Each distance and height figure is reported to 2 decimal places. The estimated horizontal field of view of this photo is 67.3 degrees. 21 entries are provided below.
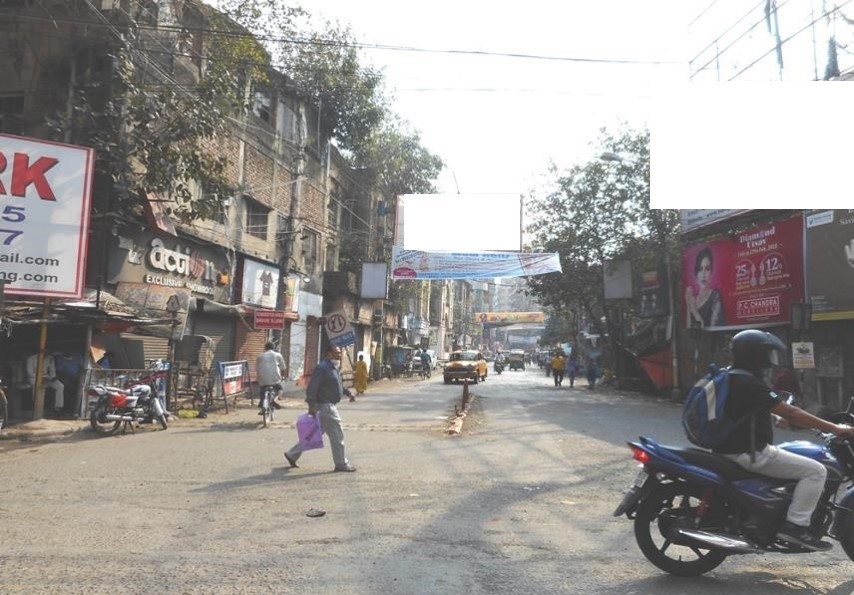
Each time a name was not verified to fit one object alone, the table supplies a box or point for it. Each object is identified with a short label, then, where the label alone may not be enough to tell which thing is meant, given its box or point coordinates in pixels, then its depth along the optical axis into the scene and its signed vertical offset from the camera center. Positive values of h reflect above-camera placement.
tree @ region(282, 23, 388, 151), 21.47 +9.44
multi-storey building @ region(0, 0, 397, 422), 13.27 +3.53
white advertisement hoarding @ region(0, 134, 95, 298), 10.34 +2.00
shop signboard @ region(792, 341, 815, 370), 13.87 +0.08
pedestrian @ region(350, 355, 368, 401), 21.59 -0.98
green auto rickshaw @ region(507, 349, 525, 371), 60.83 -0.97
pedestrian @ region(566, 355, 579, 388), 29.60 -0.77
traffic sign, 15.41 +0.37
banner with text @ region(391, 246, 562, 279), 23.97 +3.21
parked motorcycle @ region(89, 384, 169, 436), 10.76 -1.19
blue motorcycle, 4.13 -0.97
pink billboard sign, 16.38 +2.28
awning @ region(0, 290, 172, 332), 10.70 +0.43
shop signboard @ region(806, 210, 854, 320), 14.38 +2.23
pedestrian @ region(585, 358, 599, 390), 29.02 -0.94
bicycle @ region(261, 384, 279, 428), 12.33 -1.12
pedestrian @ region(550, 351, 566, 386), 29.47 -0.69
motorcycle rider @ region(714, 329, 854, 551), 4.05 -0.50
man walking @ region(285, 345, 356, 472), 7.96 -0.74
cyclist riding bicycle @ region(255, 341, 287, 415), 12.76 -0.51
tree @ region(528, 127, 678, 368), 25.25 +5.27
